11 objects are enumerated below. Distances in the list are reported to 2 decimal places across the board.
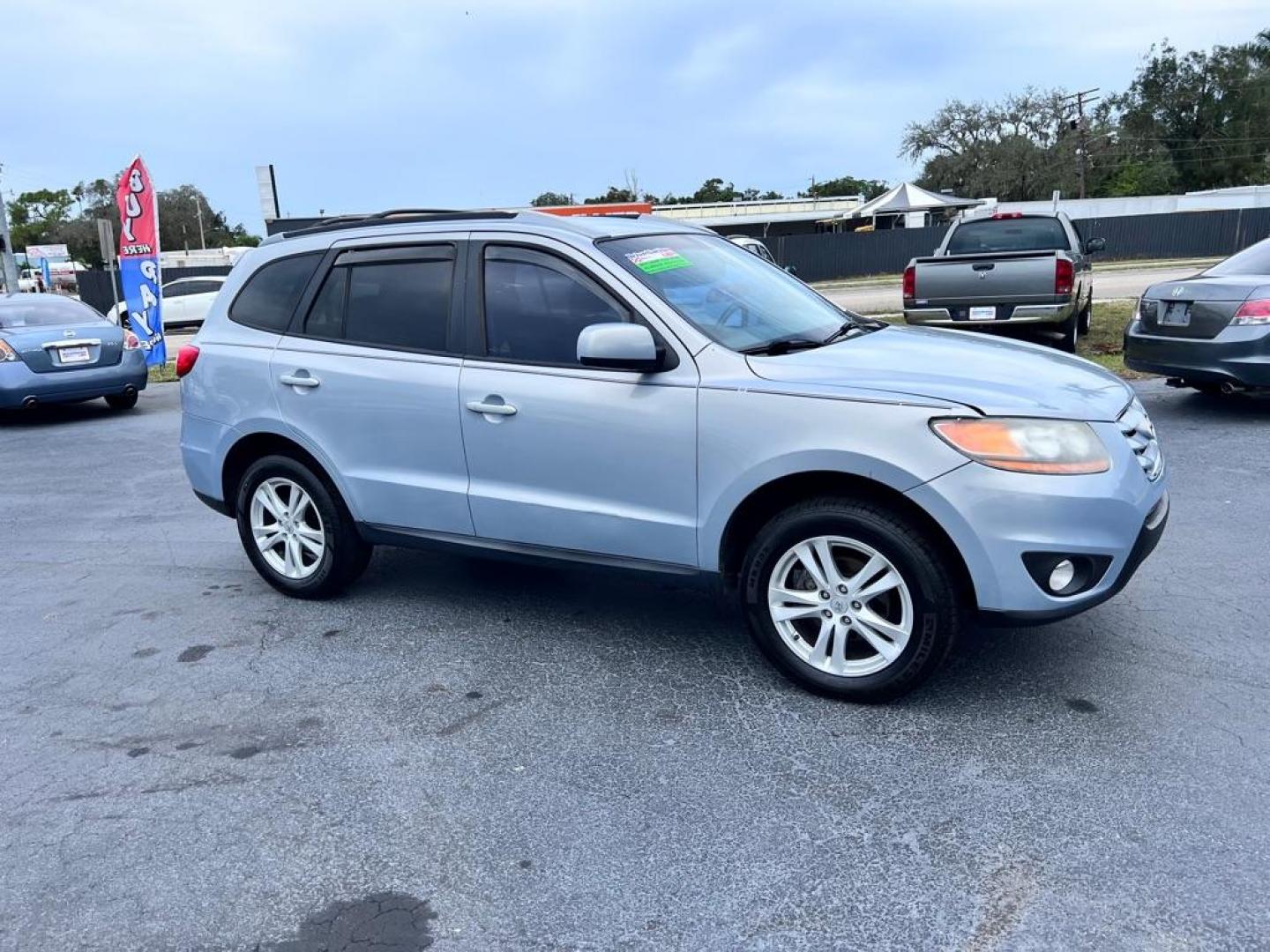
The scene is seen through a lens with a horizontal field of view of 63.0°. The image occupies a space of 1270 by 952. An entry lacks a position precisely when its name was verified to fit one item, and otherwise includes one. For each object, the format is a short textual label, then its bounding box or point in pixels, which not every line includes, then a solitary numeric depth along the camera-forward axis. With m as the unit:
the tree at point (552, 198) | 60.38
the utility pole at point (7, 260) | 29.02
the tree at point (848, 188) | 96.56
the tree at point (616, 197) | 57.25
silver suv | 3.52
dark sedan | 7.83
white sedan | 27.89
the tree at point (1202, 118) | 67.50
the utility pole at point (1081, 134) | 60.56
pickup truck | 11.33
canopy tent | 44.31
